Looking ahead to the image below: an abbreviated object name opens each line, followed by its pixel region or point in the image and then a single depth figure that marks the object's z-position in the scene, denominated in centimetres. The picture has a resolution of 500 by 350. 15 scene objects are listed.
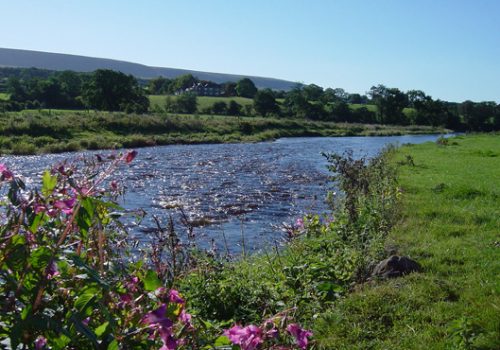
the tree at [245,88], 15462
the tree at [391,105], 12338
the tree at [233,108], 10628
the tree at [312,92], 14700
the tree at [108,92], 8600
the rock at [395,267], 731
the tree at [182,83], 16250
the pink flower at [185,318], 262
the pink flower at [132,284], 257
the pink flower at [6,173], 231
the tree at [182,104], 10128
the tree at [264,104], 10894
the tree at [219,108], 10635
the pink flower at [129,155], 247
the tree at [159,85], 15516
